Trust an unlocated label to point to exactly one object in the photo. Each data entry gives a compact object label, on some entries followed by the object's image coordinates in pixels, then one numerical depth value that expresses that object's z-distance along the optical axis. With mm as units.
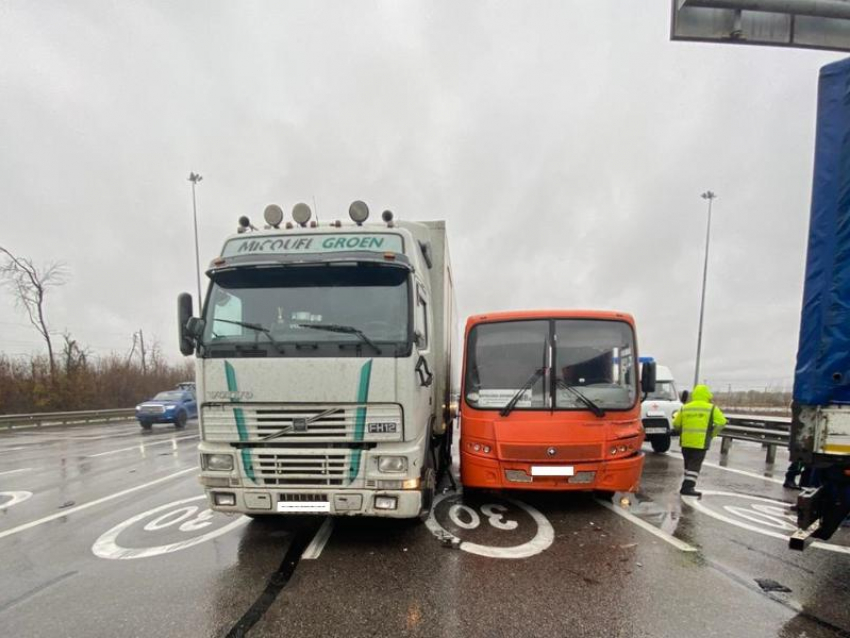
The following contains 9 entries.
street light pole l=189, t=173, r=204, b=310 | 27531
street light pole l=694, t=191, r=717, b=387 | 26062
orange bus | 5250
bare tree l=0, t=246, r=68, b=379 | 27762
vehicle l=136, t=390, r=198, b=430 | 18922
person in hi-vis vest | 6594
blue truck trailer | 3363
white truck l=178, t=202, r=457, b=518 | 4047
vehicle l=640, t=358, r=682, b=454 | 11391
